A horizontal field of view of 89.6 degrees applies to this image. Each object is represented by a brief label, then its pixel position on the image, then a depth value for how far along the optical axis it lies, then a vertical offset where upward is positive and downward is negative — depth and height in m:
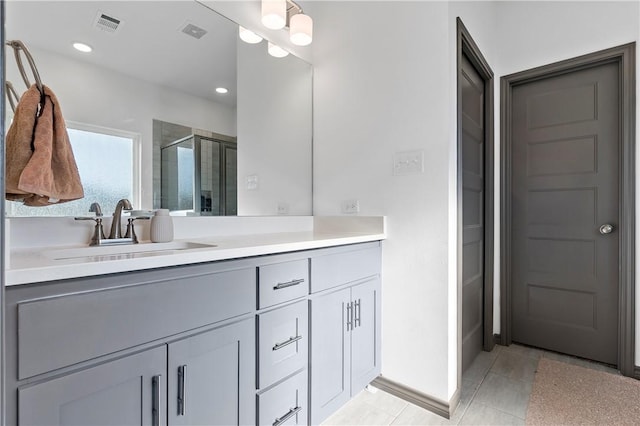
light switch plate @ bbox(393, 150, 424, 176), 1.66 +0.26
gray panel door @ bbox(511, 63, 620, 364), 2.05 +0.00
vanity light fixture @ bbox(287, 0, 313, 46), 1.91 +1.10
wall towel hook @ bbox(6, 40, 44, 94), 1.07 +0.53
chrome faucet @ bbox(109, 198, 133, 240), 1.28 -0.05
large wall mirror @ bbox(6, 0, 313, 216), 1.24 +0.54
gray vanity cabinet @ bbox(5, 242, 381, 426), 0.73 -0.39
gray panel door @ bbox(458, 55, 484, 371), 1.94 +0.00
